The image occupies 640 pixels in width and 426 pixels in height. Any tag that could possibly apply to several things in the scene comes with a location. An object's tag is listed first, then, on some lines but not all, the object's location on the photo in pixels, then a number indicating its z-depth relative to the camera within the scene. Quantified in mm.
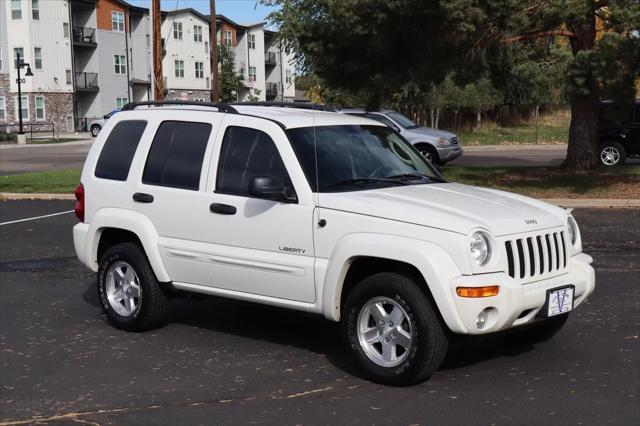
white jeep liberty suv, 5648
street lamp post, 51856
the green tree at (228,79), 56019
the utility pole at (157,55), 24266
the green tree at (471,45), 16031
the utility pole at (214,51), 34853
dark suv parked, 24078
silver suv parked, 24359
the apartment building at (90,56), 64062
